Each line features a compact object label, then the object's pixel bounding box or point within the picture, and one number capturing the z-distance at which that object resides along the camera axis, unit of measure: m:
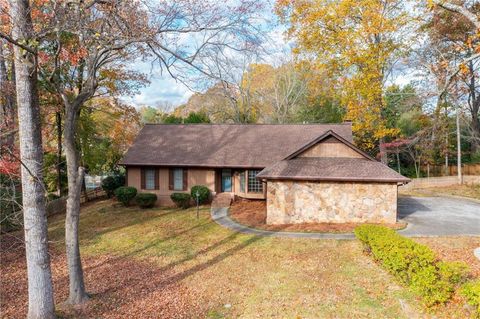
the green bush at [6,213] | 14.55
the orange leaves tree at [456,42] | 19.42
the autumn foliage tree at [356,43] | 23.27
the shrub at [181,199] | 20.77
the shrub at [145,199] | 20.86
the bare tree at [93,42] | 8.05
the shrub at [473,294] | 6.30
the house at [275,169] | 15.88
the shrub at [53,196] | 22.81
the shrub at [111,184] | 25.20
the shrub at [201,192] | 20.98
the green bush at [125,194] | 21.17
